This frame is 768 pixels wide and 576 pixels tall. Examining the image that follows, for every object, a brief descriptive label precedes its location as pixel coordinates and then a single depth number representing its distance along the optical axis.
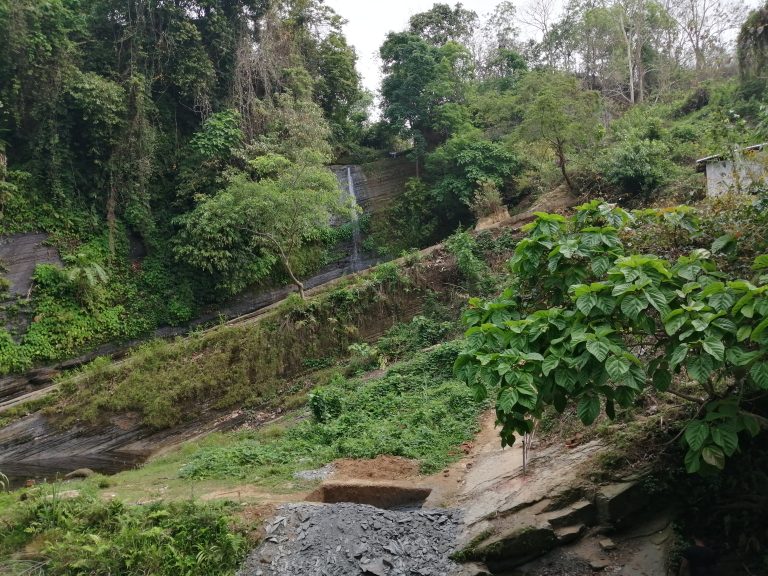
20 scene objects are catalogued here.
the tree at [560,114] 15.24
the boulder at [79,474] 9.80
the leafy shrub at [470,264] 14.34
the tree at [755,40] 11.60
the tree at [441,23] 26.44
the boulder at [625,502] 4.80
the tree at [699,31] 24.72
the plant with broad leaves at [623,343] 3.26
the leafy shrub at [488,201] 17.20
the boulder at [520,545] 4.85
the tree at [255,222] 13.99
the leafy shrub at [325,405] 9.83
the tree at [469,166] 18.38
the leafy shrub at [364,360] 13.04
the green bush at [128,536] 5.54
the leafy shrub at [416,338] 13.32
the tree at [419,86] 20.59
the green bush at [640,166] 14.23
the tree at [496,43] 28.62
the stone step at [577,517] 4.95
